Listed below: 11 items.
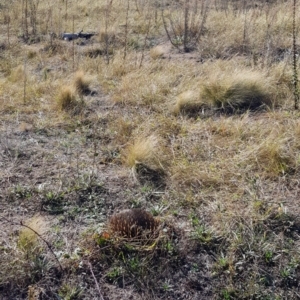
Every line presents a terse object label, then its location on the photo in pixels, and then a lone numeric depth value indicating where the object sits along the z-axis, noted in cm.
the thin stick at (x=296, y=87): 460
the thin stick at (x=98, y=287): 257
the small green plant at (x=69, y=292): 259
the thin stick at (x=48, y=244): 275
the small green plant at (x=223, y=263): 276
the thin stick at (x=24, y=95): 514
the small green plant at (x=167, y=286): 265
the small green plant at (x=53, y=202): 325
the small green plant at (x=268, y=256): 278
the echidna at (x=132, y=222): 288
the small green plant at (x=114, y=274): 270
